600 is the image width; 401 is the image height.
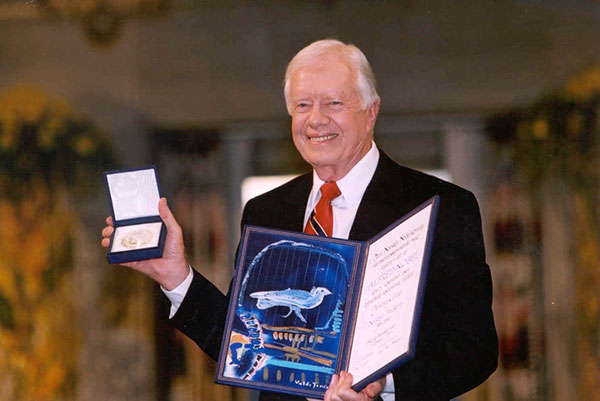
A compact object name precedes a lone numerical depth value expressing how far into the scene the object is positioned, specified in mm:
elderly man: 4711
